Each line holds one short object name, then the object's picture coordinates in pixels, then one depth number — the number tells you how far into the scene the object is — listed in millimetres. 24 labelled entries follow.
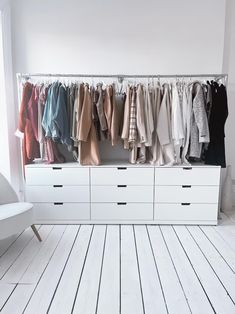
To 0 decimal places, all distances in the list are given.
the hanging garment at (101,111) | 2818
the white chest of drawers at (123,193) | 2891
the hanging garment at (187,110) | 2803
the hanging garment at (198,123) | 2738
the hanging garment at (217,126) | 2791
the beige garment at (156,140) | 2873
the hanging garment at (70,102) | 2842
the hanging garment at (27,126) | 2883
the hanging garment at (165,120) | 2840
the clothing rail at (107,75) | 2917
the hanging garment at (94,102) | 2840
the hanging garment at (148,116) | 2814
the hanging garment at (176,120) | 2773
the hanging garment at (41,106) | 2875
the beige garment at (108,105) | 2812
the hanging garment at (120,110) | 2919
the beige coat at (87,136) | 2760
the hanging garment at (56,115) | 2744
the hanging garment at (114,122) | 2805
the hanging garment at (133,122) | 2781
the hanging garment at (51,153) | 2939
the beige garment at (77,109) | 2781
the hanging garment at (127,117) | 2809
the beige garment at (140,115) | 2773
